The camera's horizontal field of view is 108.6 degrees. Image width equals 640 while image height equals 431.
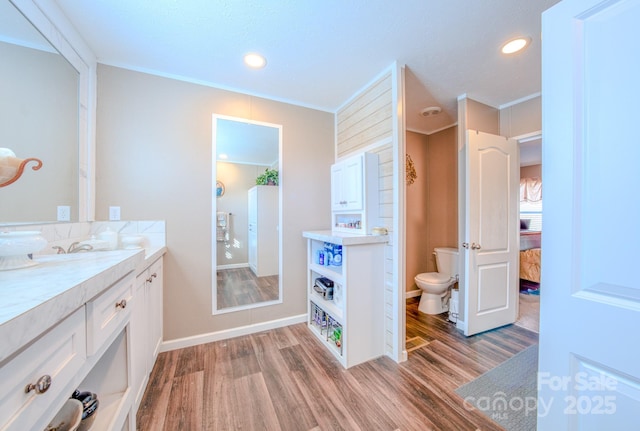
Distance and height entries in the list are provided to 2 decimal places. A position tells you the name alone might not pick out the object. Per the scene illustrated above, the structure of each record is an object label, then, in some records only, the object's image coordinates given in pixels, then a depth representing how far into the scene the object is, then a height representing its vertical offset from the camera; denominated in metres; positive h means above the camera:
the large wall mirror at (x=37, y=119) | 1.11 +0.54
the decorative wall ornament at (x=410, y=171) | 2.99 +0.60
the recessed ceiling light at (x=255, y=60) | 1.82 +1.26
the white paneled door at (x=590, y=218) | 0.62 +0.00
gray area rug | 1.35 -1.17
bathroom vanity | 0.46 -0.34
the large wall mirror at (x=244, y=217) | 2.22 -0.01
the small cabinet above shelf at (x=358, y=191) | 2.04 +0.23
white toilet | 2.70 -0.79
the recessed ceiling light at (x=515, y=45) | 1.64 +1.27
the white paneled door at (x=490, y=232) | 2.25 -0.15
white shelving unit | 1.81 -0.71
